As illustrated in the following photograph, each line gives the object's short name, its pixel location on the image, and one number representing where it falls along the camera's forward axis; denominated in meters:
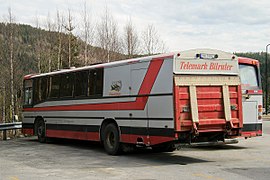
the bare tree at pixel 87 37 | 36.45
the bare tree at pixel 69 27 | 37.34
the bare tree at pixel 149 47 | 36.61
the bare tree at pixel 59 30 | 37.13
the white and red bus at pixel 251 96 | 13.33
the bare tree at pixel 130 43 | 37.74
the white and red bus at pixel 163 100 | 10.75
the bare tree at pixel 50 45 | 37.28
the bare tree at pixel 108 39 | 37.19
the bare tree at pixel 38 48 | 36.24
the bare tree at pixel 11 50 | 30.36
